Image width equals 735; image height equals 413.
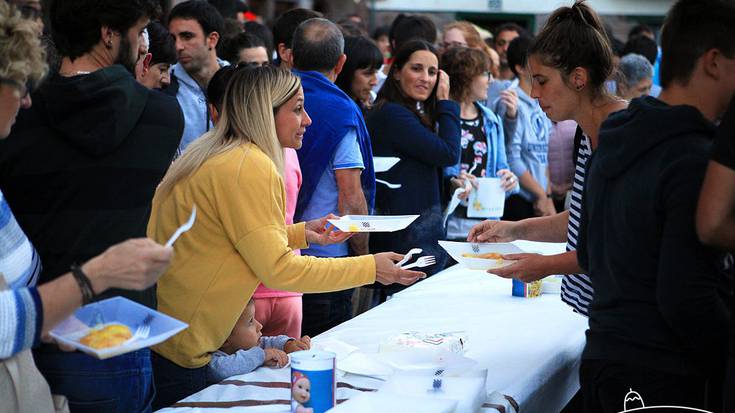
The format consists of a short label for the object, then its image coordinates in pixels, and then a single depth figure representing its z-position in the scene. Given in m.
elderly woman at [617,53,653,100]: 6.17
